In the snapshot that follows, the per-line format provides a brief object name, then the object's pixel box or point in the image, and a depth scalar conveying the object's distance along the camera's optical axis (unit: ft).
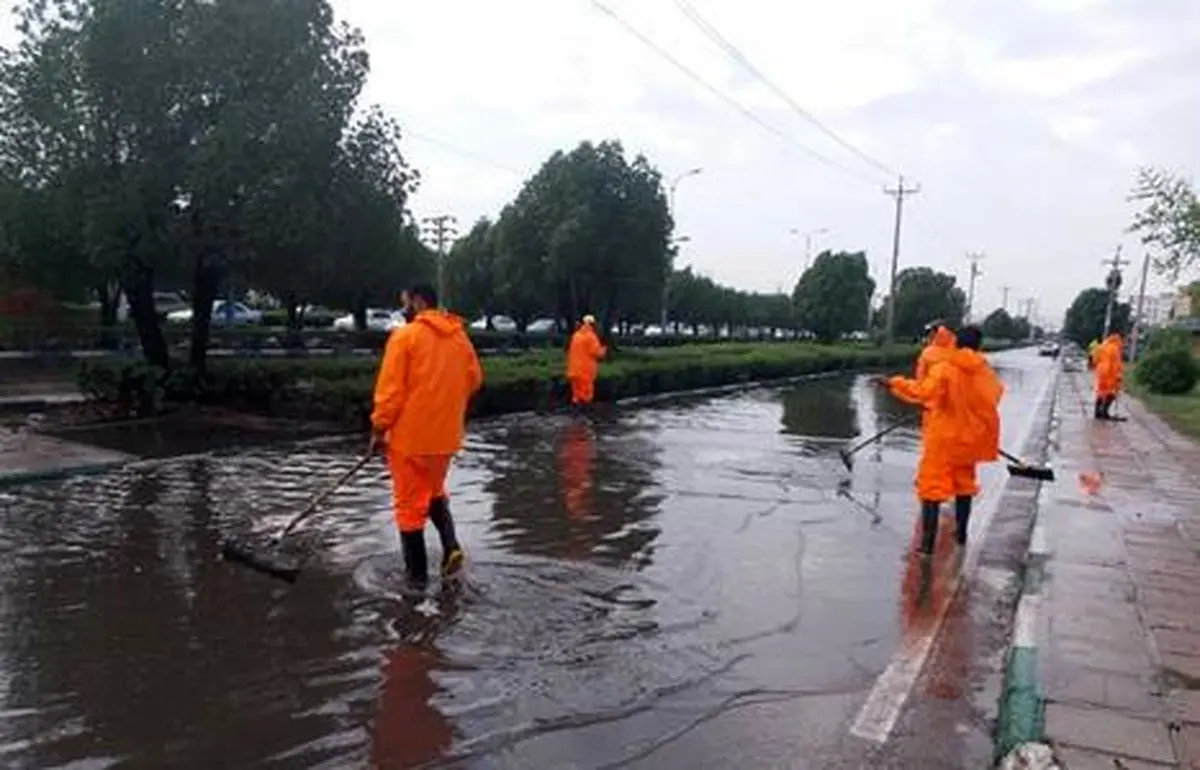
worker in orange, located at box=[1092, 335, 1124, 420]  70.23
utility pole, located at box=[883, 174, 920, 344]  190.19
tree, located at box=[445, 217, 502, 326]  170.50
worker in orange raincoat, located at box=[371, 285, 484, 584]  20.68
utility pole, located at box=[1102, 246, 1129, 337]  163.99
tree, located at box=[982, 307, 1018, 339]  422.00
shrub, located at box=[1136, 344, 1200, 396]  108.99
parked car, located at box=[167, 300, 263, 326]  129.55
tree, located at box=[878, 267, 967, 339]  278.46
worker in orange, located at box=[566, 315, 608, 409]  57.88
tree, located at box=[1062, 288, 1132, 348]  304.50
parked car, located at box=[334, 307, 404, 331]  169.31
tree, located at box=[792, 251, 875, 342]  186.39
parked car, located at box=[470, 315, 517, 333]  192.65
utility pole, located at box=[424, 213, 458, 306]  142.51
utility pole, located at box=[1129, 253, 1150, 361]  181.06
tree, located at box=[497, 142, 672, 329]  90.43
